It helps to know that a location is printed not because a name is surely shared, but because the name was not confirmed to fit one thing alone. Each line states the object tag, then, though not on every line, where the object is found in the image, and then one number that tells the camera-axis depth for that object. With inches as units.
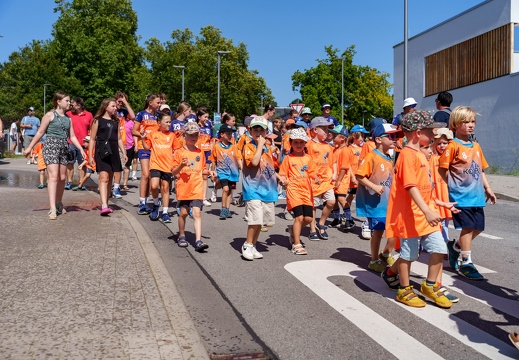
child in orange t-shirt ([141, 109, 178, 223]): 391.2
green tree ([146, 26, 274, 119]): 2459.4
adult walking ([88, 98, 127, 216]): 394.6
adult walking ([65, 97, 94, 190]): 492.4
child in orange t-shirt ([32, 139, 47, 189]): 579.5
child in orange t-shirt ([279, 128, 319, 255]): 296.4
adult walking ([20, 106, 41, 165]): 807.9
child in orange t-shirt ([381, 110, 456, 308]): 203.2
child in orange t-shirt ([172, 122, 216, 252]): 303.6
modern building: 1093.8
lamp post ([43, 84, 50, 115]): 2407.9
